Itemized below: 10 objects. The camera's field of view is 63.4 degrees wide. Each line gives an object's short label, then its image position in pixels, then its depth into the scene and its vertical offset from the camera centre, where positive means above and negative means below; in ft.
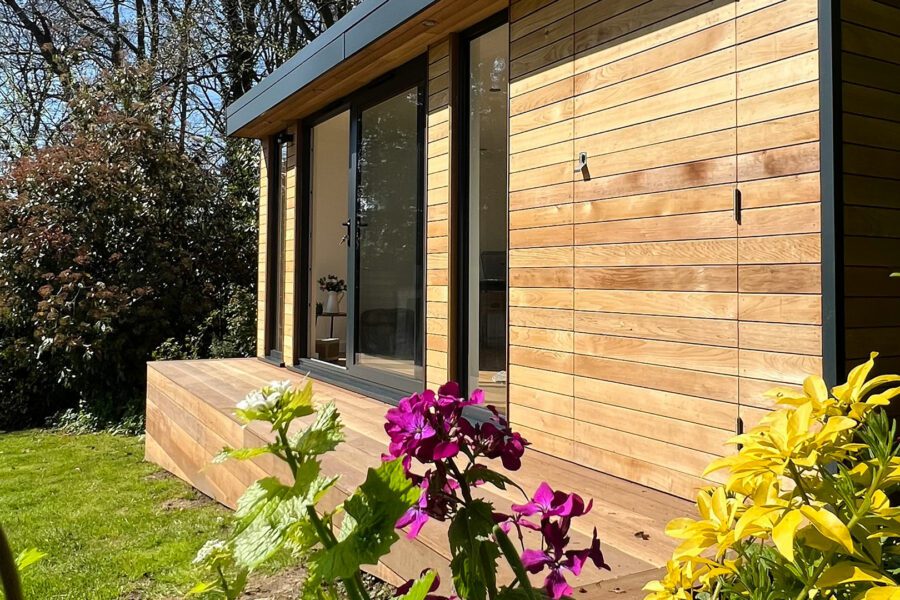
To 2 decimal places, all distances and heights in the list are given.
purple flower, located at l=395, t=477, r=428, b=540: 2.50 -0.73
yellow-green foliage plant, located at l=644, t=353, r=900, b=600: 1.80 -0.54
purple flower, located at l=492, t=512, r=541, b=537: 2.58 -0.81
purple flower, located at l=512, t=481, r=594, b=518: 2.68 -0.76
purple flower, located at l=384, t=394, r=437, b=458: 2.46 -0.43
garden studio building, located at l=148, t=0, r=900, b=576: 7.02 +1.18
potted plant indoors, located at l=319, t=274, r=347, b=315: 20.27 +0.40
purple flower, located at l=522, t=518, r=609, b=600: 2.62 -0.94
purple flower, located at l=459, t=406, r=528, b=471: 2.56 -0.50
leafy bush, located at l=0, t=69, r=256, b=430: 26.50 +1.23
